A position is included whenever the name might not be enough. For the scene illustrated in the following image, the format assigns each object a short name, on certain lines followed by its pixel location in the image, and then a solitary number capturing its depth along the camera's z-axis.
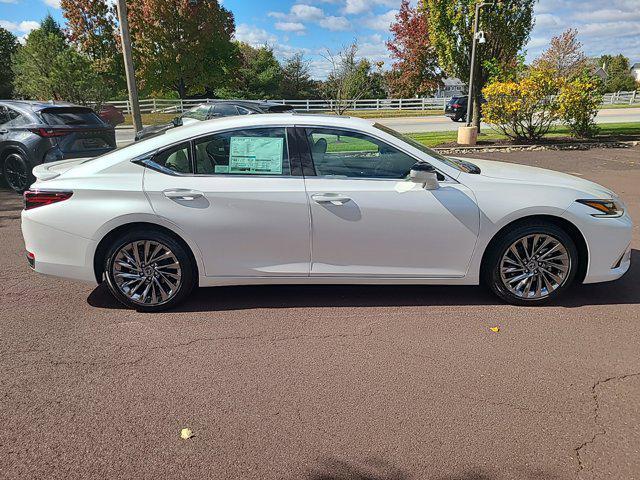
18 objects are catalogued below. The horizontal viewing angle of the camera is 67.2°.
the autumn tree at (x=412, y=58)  33.44
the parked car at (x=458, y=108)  25.45
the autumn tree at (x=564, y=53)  34.03
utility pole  10.48
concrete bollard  15.02
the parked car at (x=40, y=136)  8.12
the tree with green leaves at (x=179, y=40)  30.75
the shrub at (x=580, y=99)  14.39
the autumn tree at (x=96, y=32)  32.34
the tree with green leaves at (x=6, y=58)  37.28
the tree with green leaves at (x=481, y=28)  15.03
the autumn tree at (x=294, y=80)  39.66
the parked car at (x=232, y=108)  12.31
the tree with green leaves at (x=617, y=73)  53.72
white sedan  3.79
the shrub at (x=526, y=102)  14.06
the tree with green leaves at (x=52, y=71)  15.65
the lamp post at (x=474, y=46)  14.23
